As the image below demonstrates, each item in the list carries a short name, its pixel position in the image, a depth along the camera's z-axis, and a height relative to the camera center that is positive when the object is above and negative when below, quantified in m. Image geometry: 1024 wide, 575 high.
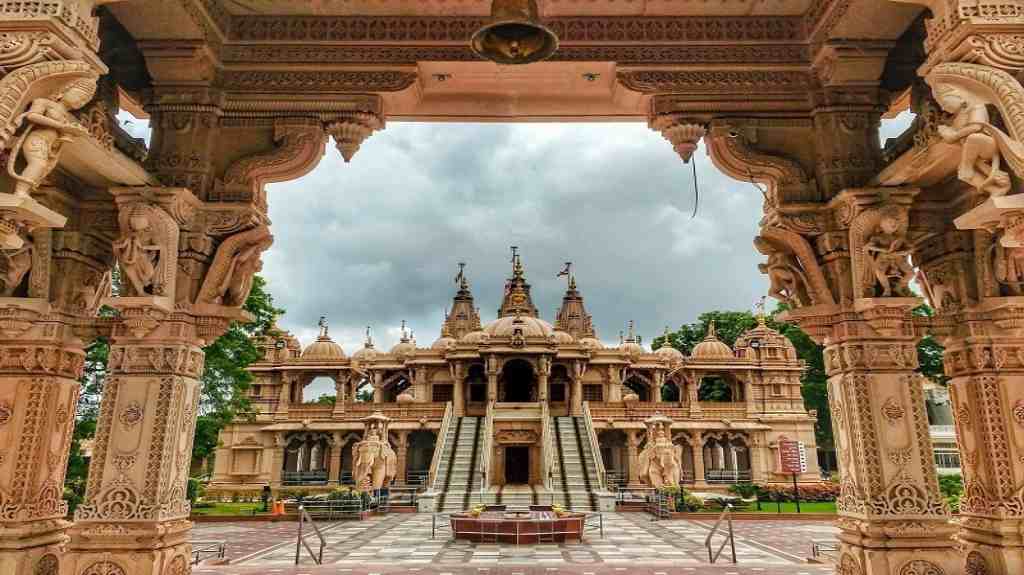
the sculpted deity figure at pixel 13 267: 5.33 +1.46
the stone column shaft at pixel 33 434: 5.21 +0.10
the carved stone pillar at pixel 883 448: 5.18 +0.02
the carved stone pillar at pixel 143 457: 5.24 -0.09
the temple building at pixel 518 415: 25.64 +1.56
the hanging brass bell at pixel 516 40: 3.78 +2.43
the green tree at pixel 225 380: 16.31 +1.73
